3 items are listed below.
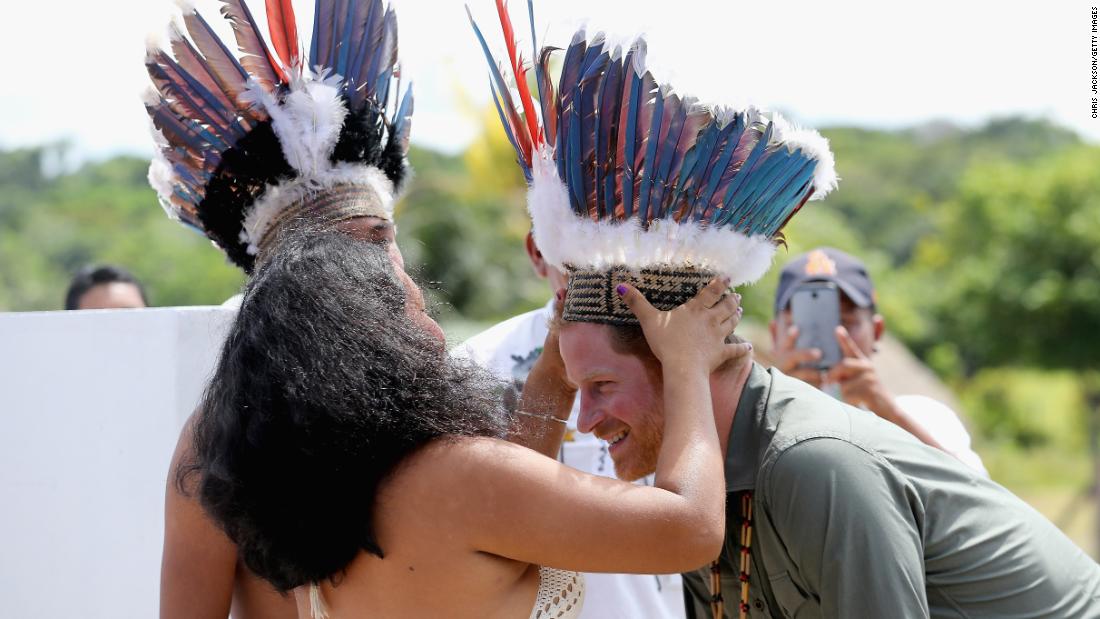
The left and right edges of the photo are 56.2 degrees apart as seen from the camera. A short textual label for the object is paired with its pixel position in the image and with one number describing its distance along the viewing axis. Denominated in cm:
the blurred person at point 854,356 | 375
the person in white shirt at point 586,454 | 310
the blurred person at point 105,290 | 507
